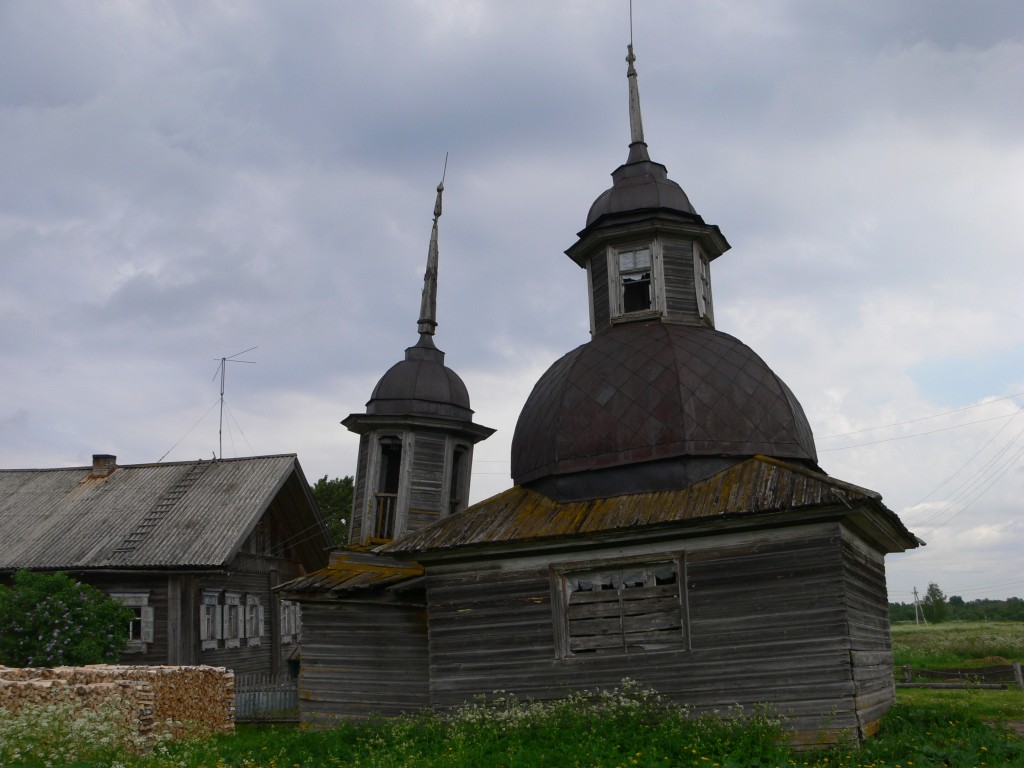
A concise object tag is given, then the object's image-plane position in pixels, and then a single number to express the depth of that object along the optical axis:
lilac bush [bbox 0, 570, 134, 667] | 17.88
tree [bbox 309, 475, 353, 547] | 38.75
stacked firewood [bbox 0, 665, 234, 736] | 12.81
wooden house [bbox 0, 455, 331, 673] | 20.58
